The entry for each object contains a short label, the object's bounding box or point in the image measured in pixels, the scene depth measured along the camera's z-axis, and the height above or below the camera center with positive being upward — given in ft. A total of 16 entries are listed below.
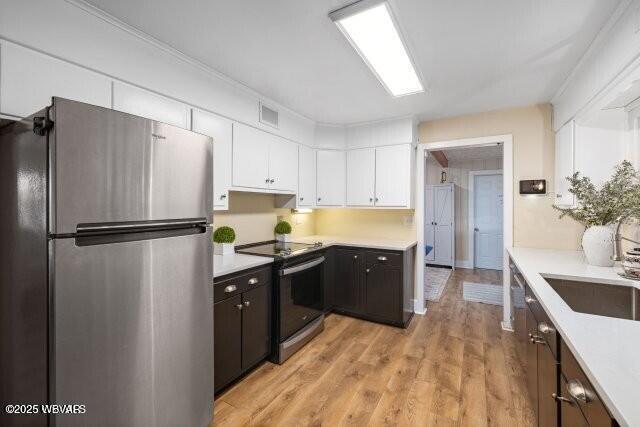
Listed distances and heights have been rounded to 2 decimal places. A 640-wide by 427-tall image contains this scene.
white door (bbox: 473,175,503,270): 19.40 -0.53
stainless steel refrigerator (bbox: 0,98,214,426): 3.49 -0.76
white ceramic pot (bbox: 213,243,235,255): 8.29 -1.05
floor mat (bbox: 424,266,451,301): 14.07 -3.99
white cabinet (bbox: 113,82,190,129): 5.43 +2.24
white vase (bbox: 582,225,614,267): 6.14 -0.69
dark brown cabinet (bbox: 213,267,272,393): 6.31 -2.70
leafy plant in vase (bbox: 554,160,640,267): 5.59 +0.09
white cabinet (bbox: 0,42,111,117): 4.12 +2.08
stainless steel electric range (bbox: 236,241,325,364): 7.95 -2.45
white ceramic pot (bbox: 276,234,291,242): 11.05 -0.98
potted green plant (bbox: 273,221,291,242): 11.08 -0.74
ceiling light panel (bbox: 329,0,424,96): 4.97 +3.56
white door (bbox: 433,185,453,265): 20.18 -0.81
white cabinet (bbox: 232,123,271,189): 8.16 +1.69
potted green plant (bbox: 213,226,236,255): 8.24 -0.80
